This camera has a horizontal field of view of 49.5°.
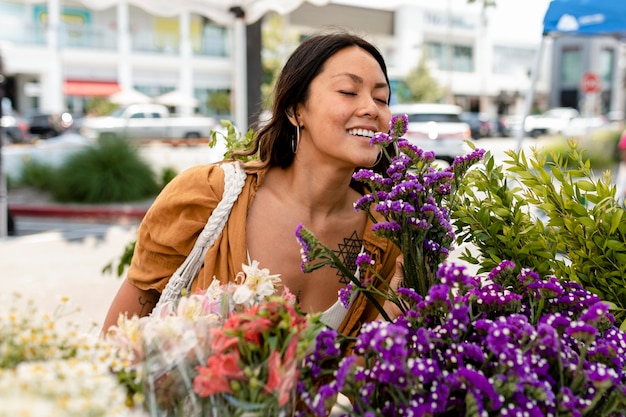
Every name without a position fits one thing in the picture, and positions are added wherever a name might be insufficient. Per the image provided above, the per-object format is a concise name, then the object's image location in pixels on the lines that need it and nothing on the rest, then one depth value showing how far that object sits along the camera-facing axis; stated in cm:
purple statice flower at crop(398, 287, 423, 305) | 125
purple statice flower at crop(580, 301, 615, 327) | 112
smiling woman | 181
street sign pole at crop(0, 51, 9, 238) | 905
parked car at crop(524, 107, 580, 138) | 3875
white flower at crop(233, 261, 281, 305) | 125
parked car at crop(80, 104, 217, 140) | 2822
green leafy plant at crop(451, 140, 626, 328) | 152
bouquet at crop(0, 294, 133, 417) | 82
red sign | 2042
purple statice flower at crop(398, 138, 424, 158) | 140
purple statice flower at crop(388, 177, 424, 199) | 130
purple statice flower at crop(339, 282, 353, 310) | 143
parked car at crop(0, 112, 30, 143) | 2753
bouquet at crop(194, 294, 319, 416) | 103
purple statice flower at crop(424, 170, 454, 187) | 135
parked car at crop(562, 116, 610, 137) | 2956
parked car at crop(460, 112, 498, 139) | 3628
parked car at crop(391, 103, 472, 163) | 1794
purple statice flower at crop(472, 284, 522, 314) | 126
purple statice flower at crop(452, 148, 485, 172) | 142
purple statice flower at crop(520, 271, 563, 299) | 127
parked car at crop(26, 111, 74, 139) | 3025
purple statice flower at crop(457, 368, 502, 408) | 104
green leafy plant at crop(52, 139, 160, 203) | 1261
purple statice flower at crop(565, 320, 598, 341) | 109
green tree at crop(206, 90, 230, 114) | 4062
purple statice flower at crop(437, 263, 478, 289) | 116
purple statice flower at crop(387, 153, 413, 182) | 136
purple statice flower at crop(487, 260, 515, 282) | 136
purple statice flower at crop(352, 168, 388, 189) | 136
